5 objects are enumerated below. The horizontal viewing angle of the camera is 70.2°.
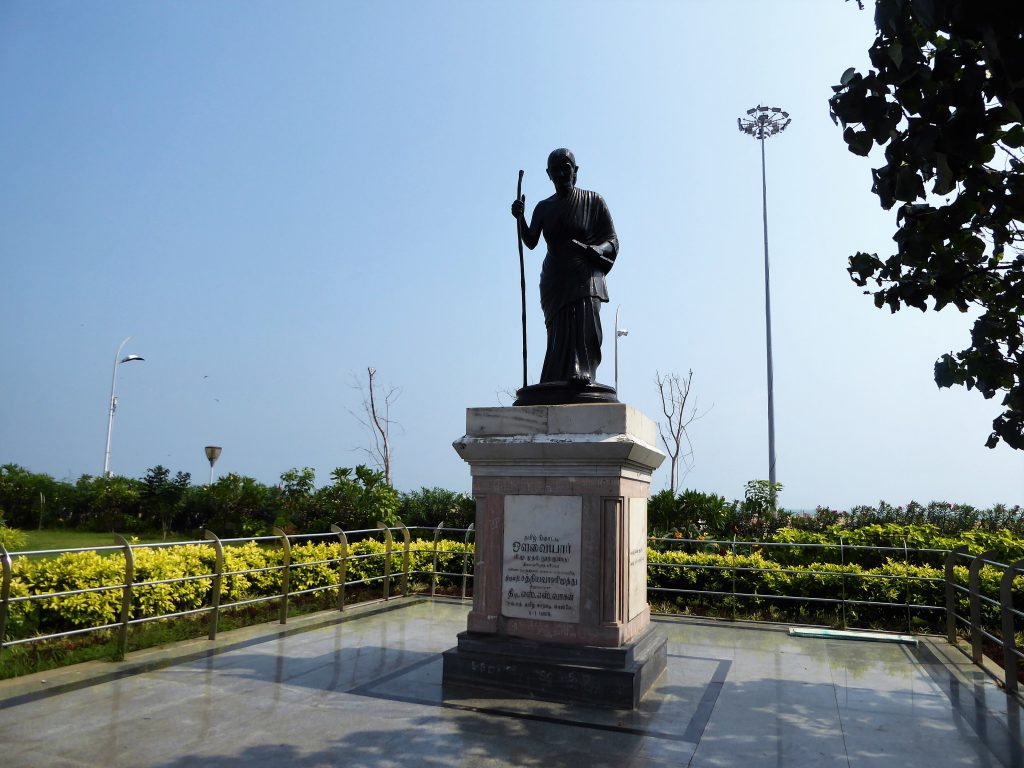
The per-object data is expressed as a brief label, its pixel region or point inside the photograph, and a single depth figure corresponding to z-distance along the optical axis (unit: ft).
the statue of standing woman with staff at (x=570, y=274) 23.47
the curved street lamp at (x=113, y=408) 95.71
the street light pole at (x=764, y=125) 92.19
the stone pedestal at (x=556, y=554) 20.21
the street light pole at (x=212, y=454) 72.74
